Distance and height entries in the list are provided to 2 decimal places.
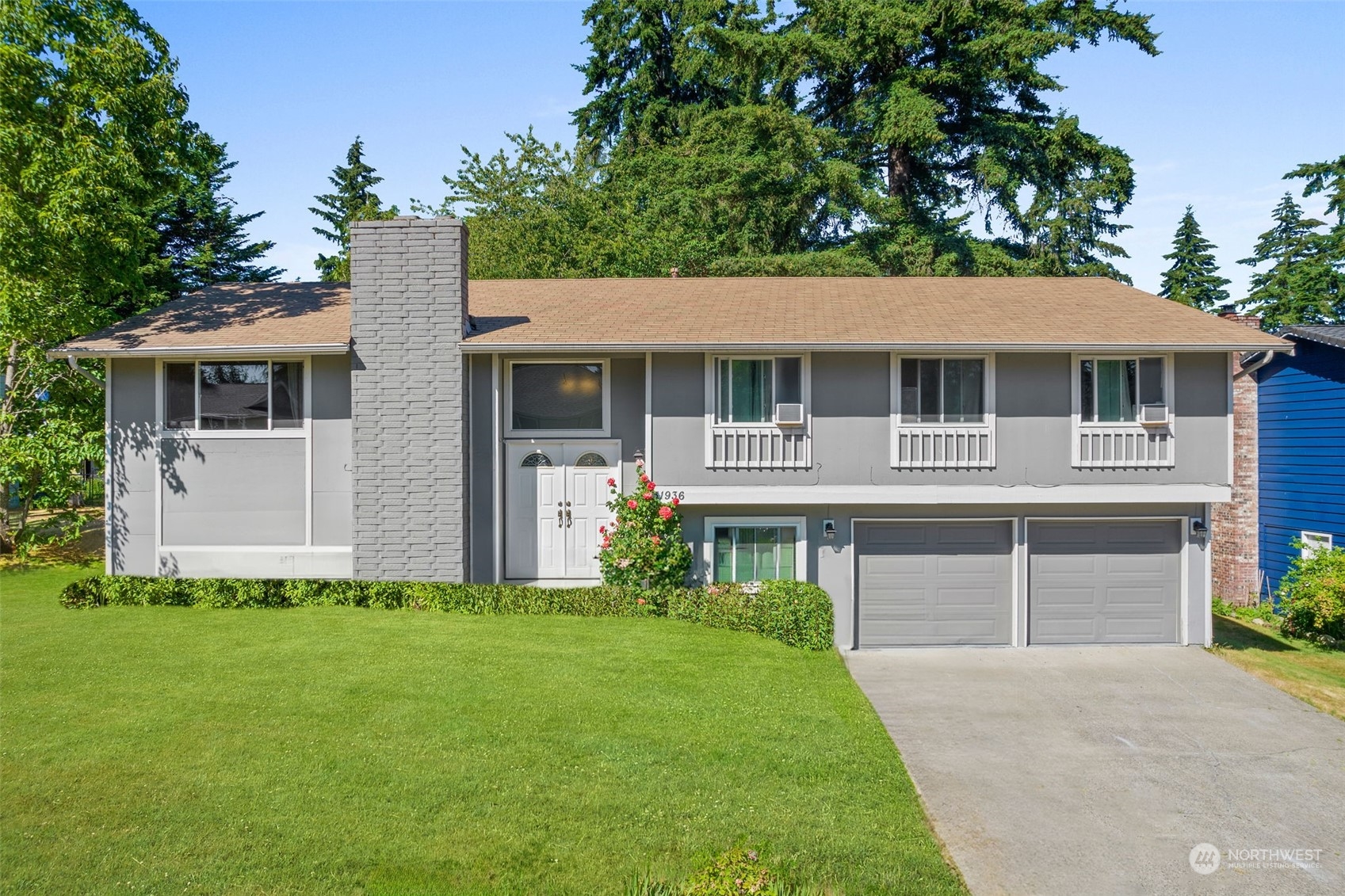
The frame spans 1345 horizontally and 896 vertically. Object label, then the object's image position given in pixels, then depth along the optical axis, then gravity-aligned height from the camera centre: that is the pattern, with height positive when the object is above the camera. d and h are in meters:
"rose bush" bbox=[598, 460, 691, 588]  12.10 -1.57
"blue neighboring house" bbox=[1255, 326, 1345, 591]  15.30 -0.08
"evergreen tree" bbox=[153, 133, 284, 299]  31.11 +8.67
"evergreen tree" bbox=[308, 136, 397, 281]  41.25 +13.23
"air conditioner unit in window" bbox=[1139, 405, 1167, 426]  12.31 +0.42
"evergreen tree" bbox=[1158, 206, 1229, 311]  38.75 +8.51
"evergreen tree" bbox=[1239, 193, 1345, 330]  33.88 +7.44
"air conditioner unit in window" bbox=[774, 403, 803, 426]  12.25 +0.46
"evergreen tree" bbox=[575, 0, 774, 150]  34.16 +17.27
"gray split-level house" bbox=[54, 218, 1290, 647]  12.45 -0.05
